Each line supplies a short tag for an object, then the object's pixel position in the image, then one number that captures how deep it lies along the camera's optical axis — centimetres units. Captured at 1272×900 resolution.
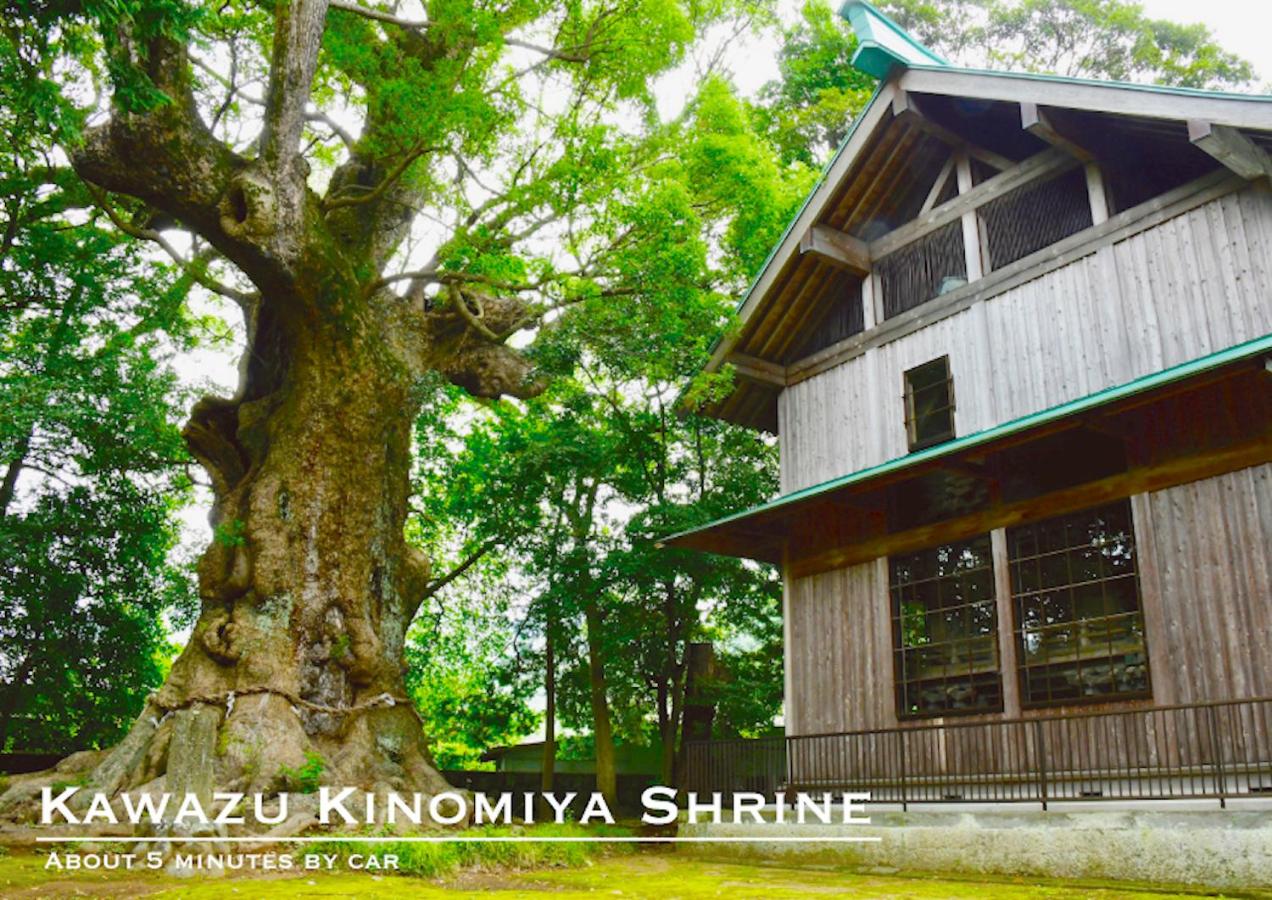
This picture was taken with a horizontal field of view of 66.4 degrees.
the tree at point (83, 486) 1400
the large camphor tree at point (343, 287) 1136
